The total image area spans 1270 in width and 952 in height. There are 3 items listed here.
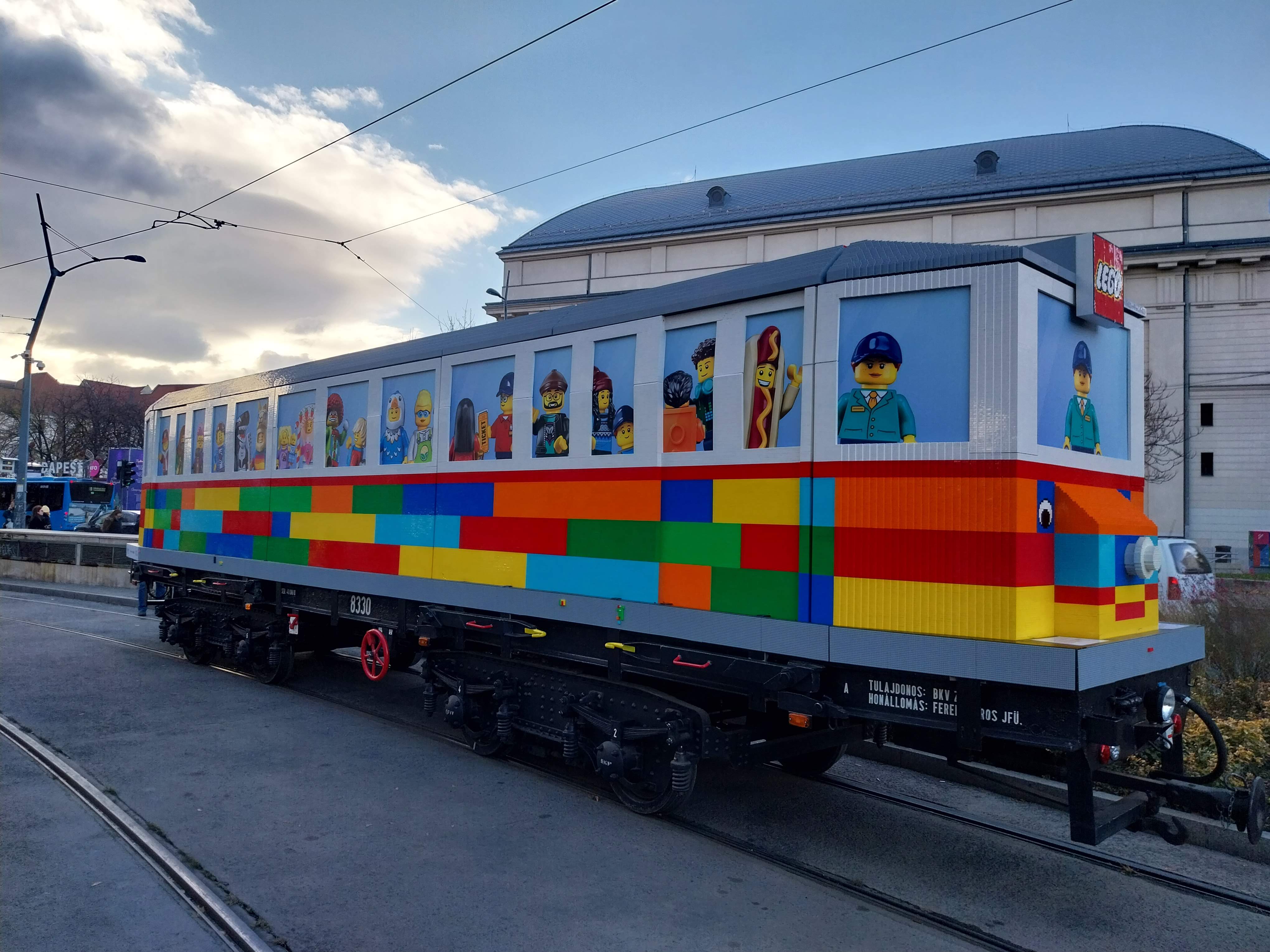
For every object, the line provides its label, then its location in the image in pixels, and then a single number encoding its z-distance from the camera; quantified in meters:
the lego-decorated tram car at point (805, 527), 4.20
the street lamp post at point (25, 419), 21.47
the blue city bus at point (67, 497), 39.50
